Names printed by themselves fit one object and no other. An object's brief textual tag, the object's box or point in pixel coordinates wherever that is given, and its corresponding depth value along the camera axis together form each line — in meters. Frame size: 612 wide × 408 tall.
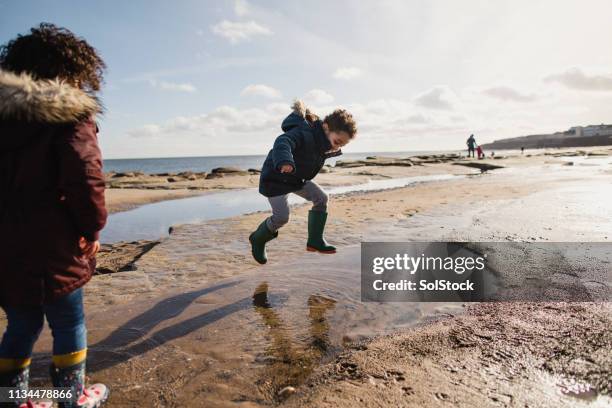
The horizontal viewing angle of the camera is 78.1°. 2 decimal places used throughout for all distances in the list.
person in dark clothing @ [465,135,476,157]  29.84
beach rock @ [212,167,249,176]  25.14
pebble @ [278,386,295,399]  1.84
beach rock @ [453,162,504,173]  21.61
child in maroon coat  1.62
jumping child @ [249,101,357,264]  3.91
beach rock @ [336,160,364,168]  29.79
